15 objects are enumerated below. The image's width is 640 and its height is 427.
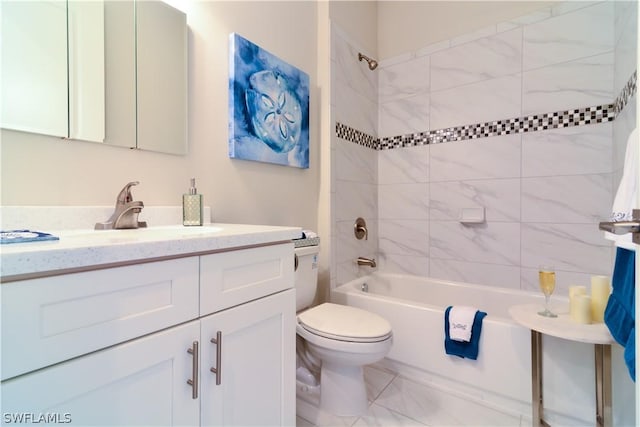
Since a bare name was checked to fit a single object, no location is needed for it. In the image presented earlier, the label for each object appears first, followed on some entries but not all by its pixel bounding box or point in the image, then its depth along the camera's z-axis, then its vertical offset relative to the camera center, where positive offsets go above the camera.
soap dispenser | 1.21 +0.02
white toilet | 1.33 -0.58
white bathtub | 1.33 -0.73
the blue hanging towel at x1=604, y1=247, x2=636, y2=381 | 0.87 -0.31
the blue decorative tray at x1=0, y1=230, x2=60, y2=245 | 0.58 -0.05
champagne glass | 1.32 -0.31
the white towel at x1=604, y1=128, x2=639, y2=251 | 0.90 +0.06
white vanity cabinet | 0.49 -0.27
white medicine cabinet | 0.88 +0.49
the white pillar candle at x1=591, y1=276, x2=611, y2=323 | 1.22 -0.35
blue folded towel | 1.53 -0.68
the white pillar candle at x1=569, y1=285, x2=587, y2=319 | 1.26 -0.35
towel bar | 0.58 -0.03
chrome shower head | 2.38 +1.22
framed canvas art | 1.51 +0.60
